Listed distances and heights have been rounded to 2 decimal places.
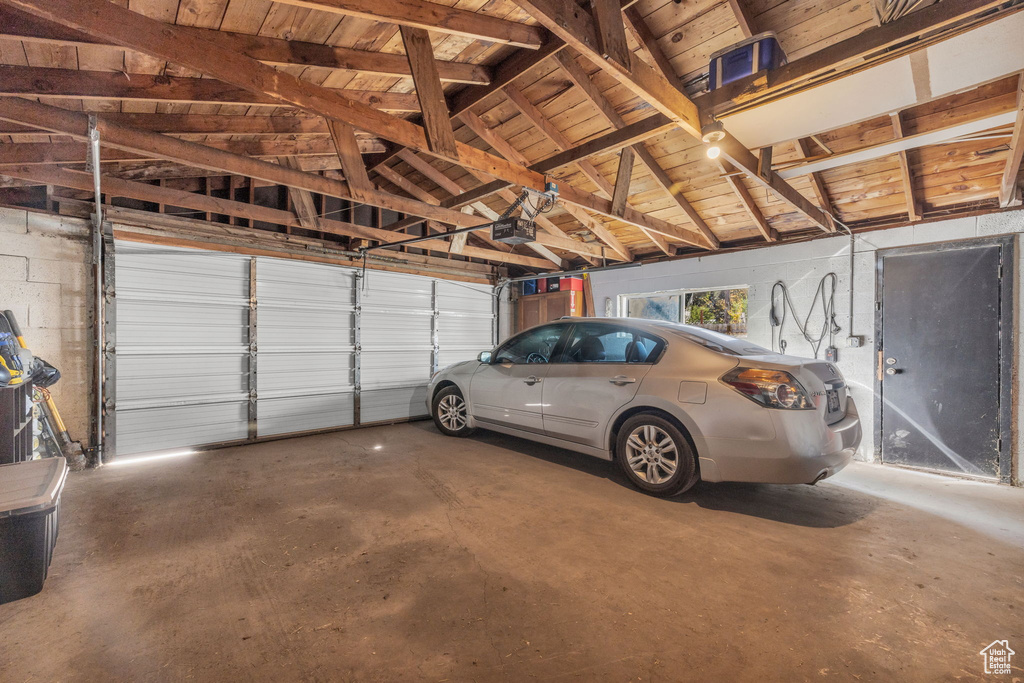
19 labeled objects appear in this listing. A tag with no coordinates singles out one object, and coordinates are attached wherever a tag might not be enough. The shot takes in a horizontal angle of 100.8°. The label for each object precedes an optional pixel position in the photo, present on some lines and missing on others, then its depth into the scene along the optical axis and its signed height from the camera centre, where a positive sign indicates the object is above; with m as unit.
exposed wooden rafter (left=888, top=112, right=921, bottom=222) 3.39 +1.56
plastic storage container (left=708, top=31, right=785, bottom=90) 2.49 +1.70
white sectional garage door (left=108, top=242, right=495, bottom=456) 4.80 -0.11
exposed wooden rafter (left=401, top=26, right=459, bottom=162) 2.69 +1.64
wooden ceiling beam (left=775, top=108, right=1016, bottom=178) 2.88 +1.49
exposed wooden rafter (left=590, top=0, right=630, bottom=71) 2.15 +1.60
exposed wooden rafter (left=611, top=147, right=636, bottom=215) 4.34 +1.66
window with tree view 6.98 +0.60
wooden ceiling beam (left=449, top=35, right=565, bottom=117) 2.96 +2.06
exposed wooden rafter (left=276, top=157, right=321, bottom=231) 5.30 +1.70
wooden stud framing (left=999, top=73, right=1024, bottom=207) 2.71 +1.36
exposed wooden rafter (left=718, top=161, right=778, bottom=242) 4.19 +1.56
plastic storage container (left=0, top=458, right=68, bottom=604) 2.02 -0.96
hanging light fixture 2.71 +1.33
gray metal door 4.18 -0.19
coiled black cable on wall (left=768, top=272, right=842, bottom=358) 5.18 +0.33
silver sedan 2.92 -0.53
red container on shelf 7.70 +0.99
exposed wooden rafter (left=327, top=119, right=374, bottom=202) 3.47 +1.53
